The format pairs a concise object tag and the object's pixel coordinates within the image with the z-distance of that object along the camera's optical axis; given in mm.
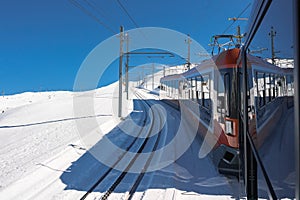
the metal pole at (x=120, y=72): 12805
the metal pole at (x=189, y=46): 33581
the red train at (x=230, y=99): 1550
